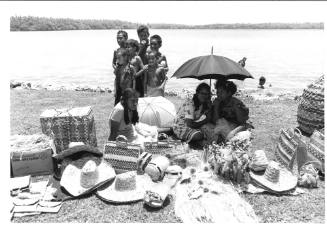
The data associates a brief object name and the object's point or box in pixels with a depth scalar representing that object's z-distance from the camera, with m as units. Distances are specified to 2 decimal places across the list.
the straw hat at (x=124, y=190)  4.59
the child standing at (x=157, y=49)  7.79
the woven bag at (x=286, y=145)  5.54
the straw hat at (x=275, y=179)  4.86
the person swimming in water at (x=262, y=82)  15.38
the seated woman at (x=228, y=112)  6.11
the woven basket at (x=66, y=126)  5.91
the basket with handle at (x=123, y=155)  5.26
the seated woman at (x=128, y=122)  5.45
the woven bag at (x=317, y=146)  5.44
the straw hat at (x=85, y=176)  4.73
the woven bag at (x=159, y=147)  5.58
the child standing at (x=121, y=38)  8.02
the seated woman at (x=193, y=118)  6.32
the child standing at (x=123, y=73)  7.35
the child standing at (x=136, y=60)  7.57
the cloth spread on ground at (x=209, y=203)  4.24
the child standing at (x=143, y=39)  8.29
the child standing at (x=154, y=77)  7.81
